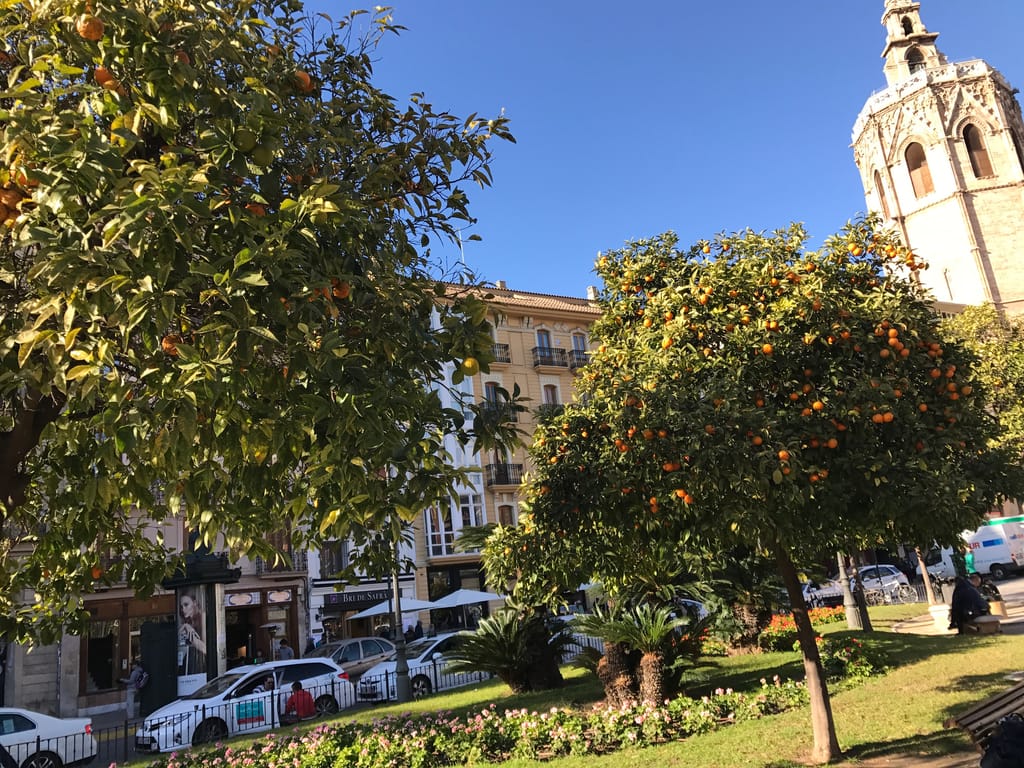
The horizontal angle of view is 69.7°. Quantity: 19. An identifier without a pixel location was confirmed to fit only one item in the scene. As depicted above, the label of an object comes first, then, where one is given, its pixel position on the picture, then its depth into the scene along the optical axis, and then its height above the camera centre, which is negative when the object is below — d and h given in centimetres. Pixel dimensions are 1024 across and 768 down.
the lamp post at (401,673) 1667 -221
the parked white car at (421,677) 1858 -260
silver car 2139 -214
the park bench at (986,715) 588 -170
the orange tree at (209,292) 316 +144
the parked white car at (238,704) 1431 -226
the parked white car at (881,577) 3158 -275
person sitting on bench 1584 -213
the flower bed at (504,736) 892 -213
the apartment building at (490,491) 3356 +361
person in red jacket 1554 -247
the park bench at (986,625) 1547 -252
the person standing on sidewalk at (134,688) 2192 -243
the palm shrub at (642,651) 1084 -161
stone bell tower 5872 +2668
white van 3406 -219
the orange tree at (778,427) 638 +92
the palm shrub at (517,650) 1380 -164
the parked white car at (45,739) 1309 -215
